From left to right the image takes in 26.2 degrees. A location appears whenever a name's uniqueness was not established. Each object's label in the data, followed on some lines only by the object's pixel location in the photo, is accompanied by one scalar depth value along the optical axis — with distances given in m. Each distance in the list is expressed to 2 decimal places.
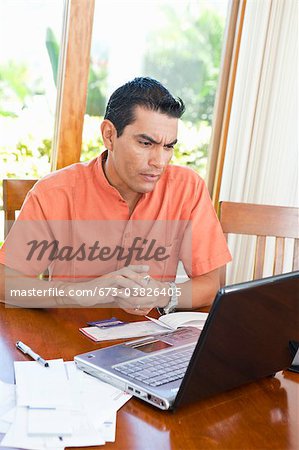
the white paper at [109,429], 1.00
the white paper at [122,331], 1.43
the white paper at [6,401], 1.01
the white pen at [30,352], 1.25
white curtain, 3.27
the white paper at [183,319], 1.53
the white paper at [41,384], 1.08
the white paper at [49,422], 0.99
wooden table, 1.03
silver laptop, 1.04
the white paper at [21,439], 0.96
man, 1.76
